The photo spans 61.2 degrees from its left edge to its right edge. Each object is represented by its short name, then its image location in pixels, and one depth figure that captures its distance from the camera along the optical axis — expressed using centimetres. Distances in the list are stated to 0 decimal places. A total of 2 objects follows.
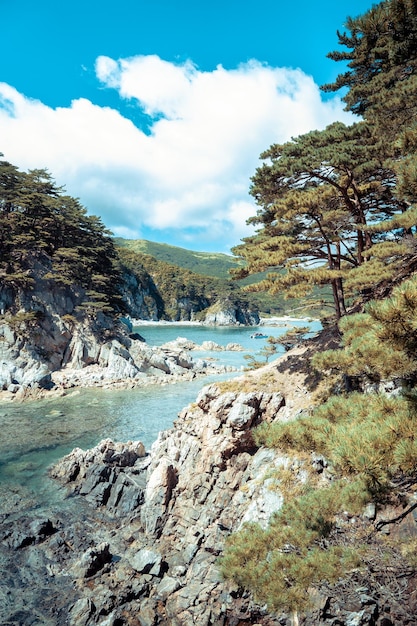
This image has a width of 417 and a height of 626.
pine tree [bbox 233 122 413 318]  1182
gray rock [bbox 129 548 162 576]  1085
